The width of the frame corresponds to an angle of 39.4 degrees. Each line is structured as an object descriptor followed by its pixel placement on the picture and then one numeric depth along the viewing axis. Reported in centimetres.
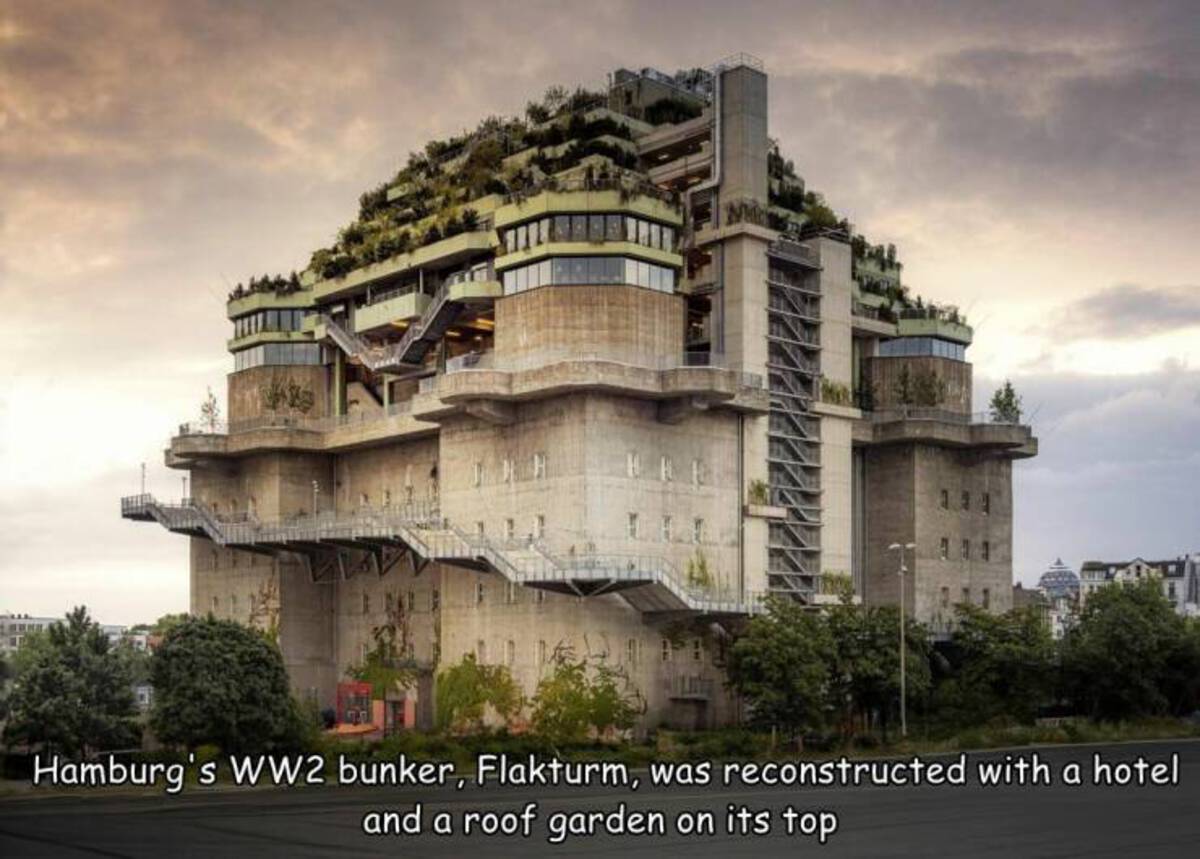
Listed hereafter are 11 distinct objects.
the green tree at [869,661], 9850
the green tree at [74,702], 9256
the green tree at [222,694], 8475
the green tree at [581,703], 9731
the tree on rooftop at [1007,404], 12812
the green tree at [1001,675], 10575
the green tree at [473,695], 10181
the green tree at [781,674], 9288
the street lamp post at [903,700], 9488
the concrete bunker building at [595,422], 10088
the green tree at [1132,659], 10544
